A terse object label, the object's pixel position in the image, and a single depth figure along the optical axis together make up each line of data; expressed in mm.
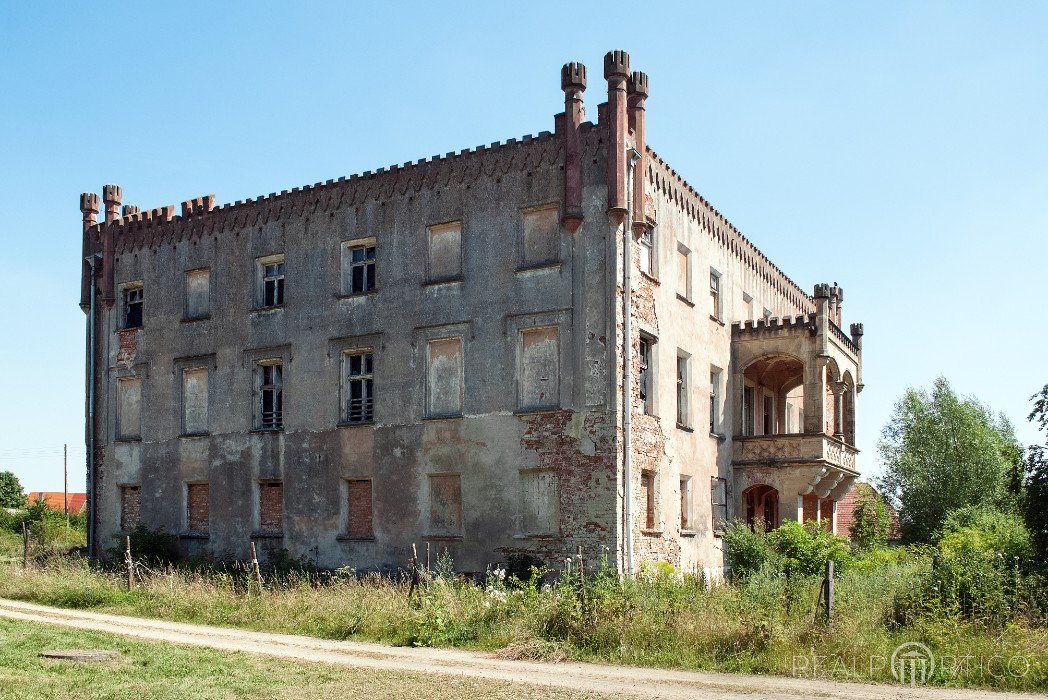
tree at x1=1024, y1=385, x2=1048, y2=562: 16578
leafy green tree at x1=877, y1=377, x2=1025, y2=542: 41375
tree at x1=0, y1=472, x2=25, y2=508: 64750
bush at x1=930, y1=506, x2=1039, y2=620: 13633
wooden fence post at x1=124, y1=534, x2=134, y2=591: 22477
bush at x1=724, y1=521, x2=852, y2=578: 20797
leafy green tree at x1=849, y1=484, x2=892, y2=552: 29750
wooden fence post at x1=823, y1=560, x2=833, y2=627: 13562
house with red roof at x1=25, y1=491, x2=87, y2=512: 82125
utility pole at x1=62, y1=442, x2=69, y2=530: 59628
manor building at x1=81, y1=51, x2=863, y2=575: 22391
